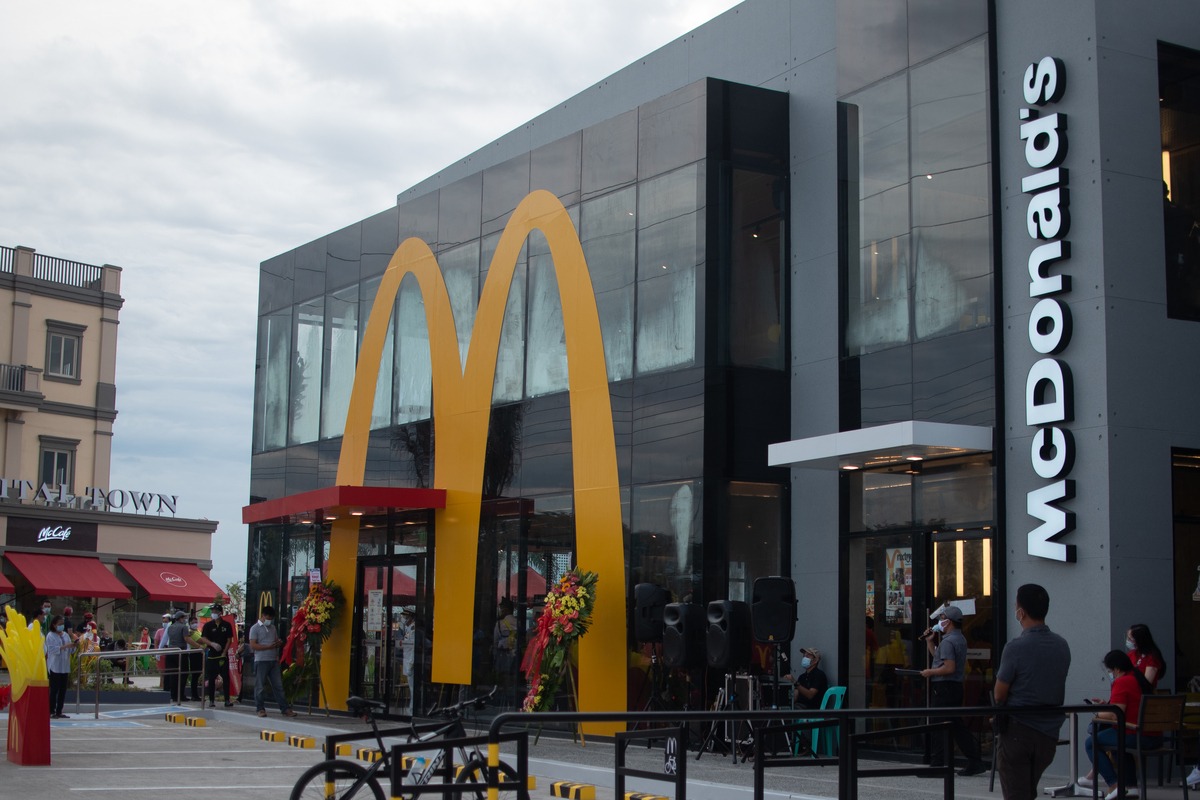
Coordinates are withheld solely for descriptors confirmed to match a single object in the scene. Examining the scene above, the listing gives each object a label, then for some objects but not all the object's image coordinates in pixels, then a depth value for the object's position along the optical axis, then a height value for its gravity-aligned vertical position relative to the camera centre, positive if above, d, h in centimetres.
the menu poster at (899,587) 1520 -8
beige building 4391 +319
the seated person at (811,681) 1576 -116
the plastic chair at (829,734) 1545 -171
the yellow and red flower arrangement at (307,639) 2314 -111
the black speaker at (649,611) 1616 -40
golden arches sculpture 1788 +193
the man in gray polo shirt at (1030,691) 836 -66
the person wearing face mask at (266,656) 2241 -136
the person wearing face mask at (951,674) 1330 -89
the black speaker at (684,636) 1519 -65
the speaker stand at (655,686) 1681 -132
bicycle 891 -128
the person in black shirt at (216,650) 2439 -138
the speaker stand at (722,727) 1549 -168
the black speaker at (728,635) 1461 -60
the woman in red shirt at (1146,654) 1190 -61
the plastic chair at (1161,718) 1065 -104
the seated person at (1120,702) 1121 -97
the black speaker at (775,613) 1448 -36
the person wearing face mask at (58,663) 2167 -146
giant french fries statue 1441 -135
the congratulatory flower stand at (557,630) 1733 -68
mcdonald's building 1332 +264
